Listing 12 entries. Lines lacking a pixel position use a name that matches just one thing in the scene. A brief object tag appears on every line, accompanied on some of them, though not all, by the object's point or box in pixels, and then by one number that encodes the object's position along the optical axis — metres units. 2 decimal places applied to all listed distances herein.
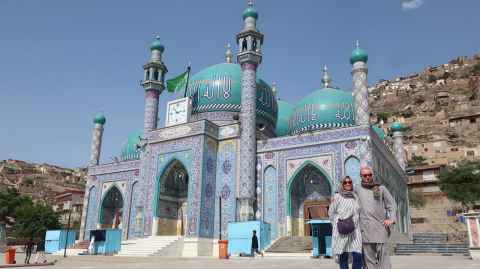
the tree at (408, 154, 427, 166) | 47.03
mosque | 20.53
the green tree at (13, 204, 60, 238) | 33.87
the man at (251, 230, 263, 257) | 17.05
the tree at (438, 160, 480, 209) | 31.75
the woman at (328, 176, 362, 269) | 4.55
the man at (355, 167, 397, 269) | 4.48
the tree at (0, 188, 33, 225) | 38.28
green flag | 27.19
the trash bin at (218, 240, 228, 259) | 16.52
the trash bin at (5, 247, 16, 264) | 13.10
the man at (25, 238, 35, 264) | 14.00
